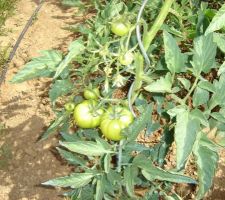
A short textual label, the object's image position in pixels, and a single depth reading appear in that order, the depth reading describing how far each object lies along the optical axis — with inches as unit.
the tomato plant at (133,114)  37.1
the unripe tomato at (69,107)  43.9
